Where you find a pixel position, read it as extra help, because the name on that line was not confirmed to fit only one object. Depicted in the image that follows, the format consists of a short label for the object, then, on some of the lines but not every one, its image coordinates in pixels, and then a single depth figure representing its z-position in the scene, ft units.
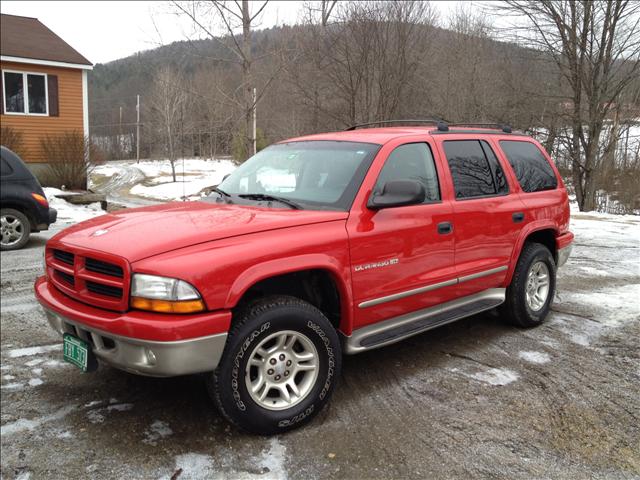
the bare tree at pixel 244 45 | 39.32
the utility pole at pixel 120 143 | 224.82
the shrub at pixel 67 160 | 56.29
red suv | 9.02
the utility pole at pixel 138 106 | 186.64
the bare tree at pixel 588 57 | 54.13
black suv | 28.99
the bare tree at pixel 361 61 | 58.03
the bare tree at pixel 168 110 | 112.16
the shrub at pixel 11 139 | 53.06
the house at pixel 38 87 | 60.29
